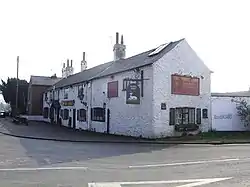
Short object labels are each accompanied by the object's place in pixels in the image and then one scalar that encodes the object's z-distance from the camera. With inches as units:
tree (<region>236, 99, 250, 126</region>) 1246.3
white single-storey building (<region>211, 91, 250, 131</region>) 1230.6
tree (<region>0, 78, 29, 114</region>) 2812.5
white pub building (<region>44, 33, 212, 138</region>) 1064.8
